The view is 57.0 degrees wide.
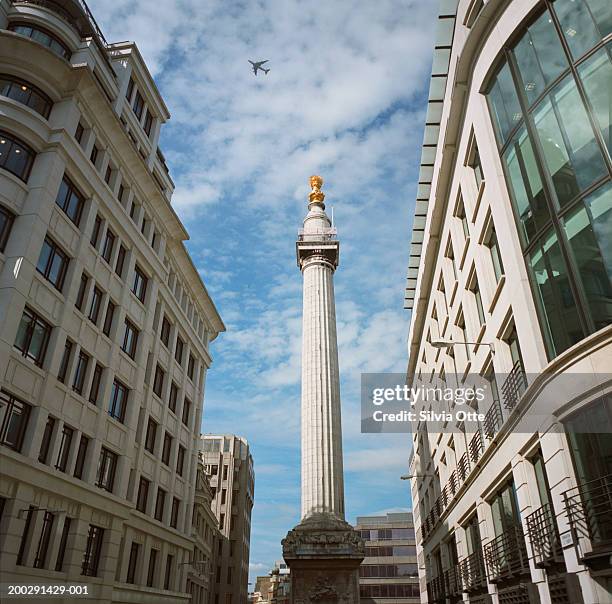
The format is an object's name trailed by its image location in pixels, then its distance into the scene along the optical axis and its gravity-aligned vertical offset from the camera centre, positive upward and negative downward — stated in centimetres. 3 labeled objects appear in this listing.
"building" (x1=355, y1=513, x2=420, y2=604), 7794 +943
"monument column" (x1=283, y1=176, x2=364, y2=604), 3347 +1115
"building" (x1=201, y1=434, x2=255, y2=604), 7769 +1655
